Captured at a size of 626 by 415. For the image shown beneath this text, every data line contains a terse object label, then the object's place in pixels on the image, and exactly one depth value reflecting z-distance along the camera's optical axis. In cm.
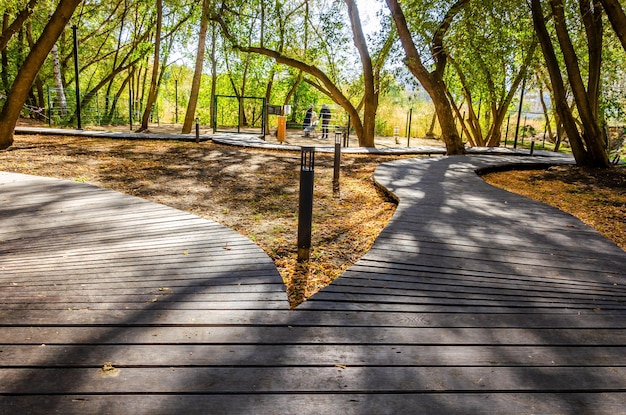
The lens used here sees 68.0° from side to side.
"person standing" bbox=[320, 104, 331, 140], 1858
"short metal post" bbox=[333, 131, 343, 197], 703
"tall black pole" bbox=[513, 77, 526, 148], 1567
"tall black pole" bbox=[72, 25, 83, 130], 1295
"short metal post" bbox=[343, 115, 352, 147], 1594
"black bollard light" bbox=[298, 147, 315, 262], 373
